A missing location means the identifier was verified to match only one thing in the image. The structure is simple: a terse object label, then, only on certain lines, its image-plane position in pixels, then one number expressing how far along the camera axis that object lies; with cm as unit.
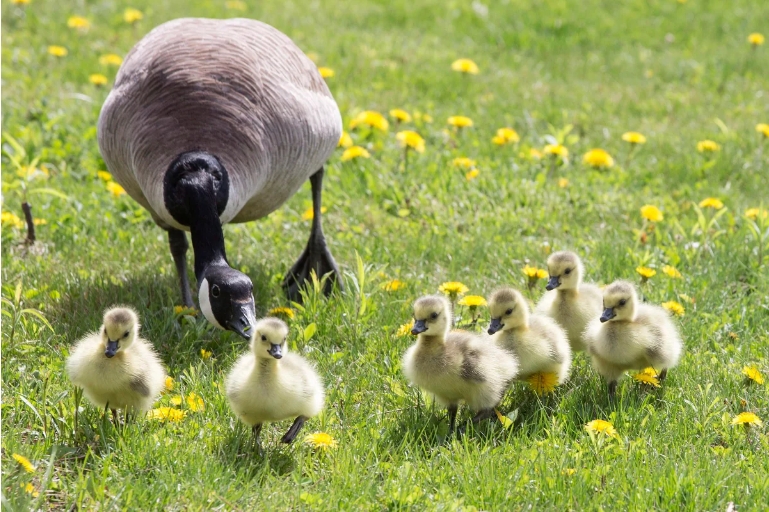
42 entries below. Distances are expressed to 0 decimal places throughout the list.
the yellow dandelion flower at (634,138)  1487
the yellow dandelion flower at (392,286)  1073
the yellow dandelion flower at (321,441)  756
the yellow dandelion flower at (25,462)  677
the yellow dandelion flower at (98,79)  1622
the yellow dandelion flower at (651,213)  1242
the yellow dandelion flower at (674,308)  997
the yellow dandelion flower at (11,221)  1190
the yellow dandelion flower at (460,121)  1502
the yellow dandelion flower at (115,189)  1309
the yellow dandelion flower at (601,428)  766
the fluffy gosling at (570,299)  903
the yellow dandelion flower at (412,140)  1399
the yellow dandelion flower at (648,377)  865
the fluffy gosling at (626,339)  838
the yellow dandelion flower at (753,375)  868
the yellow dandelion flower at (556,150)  1420
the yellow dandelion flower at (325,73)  1576
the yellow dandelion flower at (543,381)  859
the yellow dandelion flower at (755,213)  1180
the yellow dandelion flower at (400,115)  1469
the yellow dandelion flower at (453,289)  997
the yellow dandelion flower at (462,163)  1452
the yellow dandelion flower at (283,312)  1016
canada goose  923
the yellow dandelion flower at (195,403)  816
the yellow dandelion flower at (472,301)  974
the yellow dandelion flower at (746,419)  784
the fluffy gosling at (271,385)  729
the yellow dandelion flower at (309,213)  1279
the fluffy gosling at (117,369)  748
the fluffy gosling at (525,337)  832
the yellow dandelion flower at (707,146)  1484
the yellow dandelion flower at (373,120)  1449
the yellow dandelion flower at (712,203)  1266
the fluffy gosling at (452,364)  782
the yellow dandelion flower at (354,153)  1395
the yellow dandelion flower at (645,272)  1045
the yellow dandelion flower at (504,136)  1477
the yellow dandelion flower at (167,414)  795
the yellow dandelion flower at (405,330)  961
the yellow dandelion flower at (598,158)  1459
